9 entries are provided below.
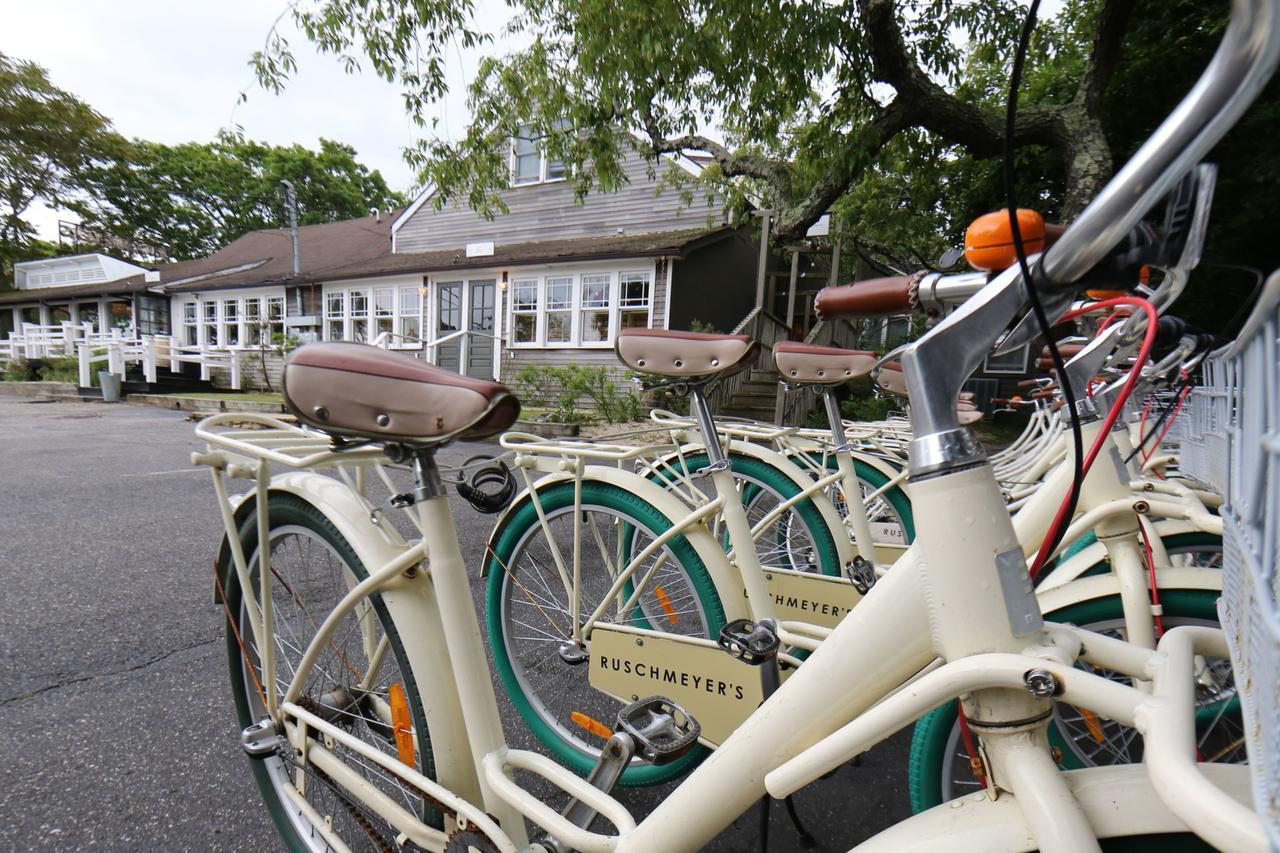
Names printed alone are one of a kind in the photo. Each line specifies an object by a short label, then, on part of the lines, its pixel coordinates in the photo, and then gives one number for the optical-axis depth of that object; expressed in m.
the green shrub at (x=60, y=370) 16.02
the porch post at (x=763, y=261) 9.97
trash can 13.72
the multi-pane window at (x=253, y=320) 18.56
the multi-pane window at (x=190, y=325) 20.52
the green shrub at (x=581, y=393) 9.24
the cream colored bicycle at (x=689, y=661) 0.66
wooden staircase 10.39
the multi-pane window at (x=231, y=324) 19.34
